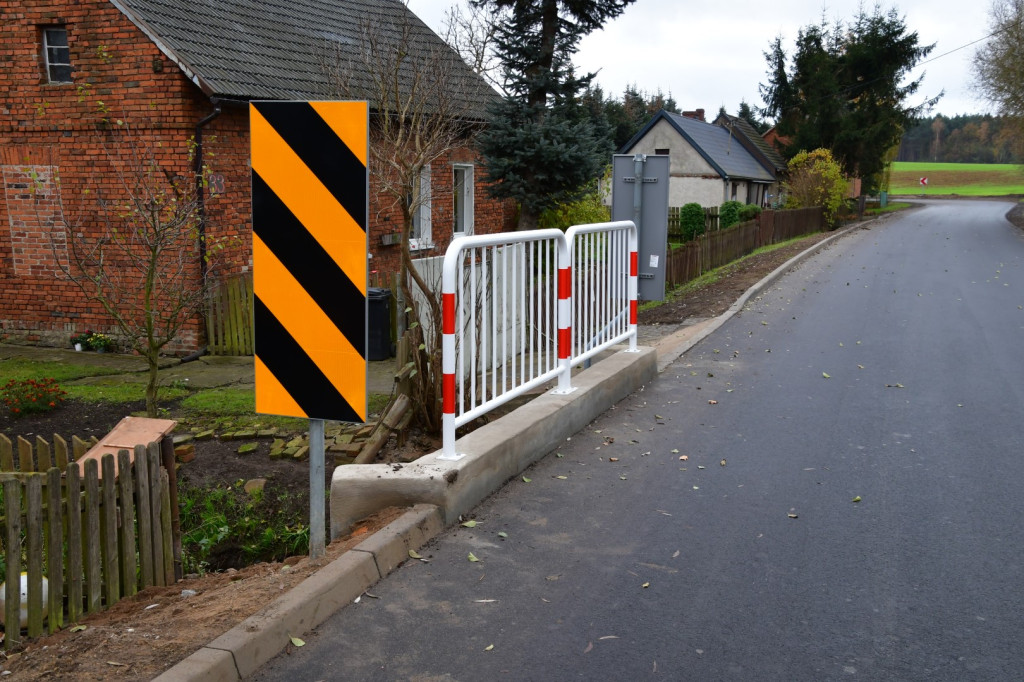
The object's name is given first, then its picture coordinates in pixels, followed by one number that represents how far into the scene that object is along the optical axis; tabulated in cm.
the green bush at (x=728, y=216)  3766
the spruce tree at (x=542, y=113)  1847
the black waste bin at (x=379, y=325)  1245
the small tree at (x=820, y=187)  4059
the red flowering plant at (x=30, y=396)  953
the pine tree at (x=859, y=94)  4956
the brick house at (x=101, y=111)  1289
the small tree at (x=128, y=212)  1195
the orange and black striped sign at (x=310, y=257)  408
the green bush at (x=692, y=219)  3600
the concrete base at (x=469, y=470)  494
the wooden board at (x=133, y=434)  554
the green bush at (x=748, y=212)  3866
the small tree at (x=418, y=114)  675
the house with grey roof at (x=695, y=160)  4856
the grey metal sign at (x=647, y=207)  992
